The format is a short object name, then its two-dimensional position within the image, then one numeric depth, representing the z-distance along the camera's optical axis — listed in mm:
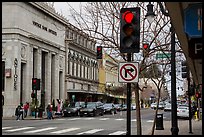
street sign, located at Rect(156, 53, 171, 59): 16852
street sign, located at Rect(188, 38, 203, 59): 8945
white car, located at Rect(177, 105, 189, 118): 39981
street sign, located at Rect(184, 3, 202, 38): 6879
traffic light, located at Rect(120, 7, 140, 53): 9344
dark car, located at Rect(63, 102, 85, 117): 47700
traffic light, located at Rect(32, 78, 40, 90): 40288
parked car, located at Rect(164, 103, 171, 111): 62662
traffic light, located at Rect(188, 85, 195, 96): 21320
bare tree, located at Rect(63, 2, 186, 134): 16961
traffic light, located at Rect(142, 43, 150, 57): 15453
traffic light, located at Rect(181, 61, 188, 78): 18794
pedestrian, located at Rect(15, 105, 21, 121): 39353
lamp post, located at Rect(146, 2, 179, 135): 14109
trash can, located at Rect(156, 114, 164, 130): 22823
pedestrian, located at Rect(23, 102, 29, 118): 43250
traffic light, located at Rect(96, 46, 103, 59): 18394
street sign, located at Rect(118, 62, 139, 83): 10016
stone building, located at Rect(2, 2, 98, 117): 49250
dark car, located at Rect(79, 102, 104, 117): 46406
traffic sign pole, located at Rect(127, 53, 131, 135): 9555
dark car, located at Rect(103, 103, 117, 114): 56291
